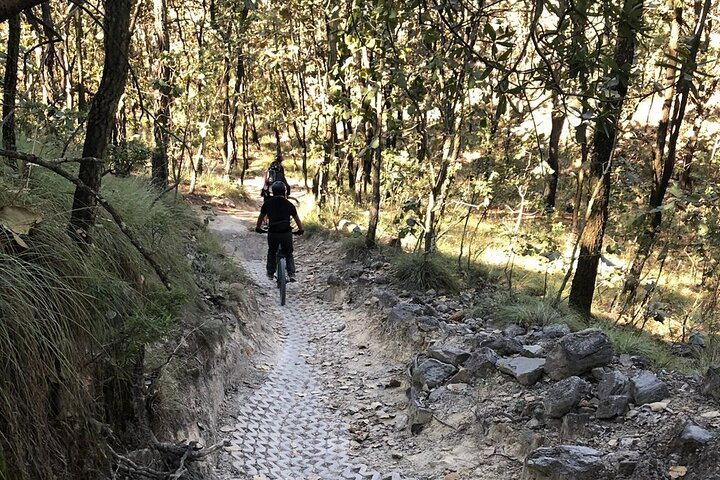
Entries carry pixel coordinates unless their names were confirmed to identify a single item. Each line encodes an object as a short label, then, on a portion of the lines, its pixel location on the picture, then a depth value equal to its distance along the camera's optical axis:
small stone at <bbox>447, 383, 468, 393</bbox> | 5.00
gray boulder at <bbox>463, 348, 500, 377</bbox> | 5.07
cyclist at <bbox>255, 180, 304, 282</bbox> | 9.44
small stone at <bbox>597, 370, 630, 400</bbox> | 4.04
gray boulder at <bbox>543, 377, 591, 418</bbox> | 4.05
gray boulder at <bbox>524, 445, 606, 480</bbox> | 3.31
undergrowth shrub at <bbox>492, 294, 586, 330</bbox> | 6.18
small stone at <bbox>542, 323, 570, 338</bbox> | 5.59
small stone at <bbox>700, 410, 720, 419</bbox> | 3.56
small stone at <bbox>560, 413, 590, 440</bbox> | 3.87
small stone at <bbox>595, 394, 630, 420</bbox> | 3.90
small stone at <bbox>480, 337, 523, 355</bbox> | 5.31
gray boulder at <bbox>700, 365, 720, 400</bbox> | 3.80
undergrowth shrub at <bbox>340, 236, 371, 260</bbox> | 10.84
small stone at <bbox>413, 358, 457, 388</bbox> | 5.24
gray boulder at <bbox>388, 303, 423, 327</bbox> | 6.76
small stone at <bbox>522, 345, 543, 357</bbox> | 5.08
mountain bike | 9.24
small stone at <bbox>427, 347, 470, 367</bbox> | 5.41
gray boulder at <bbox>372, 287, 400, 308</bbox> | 7.62
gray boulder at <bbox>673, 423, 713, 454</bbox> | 3.15
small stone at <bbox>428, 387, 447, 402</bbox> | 5.02
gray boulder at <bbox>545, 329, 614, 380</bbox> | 4.47
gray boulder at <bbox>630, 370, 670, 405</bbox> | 3.96
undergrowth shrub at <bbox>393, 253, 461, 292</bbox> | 8.16
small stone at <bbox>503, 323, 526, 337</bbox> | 5.85
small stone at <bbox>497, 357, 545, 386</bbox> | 4.66
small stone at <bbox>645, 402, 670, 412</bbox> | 3.81
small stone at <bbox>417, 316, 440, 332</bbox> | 6.38
